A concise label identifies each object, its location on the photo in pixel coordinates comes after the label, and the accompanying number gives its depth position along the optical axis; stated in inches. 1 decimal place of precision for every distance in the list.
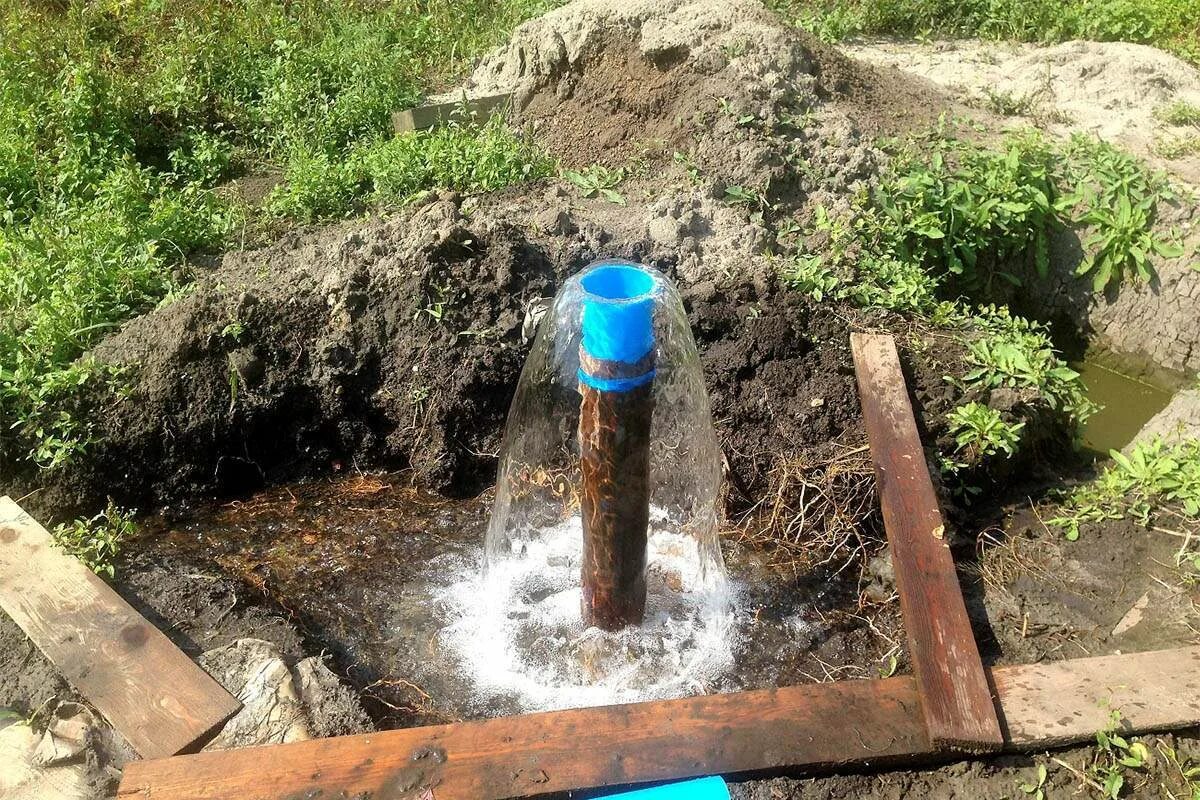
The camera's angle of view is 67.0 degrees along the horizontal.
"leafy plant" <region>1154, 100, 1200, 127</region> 209.6
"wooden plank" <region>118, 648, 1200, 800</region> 87.3
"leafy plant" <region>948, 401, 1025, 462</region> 135.3
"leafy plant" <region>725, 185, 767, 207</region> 168.6
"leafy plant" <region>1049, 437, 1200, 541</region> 128.9
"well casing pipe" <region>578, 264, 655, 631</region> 89.4
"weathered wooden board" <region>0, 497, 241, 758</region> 94.9
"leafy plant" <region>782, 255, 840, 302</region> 153.9
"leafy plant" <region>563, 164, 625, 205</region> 176.9
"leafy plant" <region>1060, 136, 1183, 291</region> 175.3
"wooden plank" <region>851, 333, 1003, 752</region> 95.0
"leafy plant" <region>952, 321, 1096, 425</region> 143.6
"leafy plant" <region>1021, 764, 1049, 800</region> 93.4
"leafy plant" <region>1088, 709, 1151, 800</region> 93.4
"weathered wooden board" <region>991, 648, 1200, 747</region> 96.0
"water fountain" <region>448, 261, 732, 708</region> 95.0
